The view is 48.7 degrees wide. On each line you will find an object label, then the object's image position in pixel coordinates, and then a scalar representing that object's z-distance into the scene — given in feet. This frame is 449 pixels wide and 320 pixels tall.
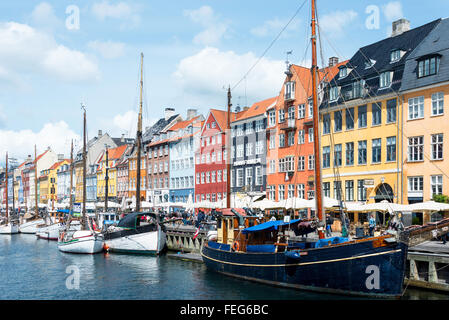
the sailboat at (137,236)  134.06
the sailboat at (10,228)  241.55
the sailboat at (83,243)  143.52
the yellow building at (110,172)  326.44
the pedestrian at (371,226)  107.96
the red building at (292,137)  167.53
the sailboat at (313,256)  68.90
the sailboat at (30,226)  240.34
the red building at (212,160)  218.38
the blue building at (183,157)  243.81
